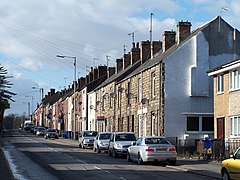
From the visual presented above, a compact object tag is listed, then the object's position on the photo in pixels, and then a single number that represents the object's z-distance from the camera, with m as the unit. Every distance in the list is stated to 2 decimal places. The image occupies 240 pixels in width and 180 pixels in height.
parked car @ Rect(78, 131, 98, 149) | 48.12
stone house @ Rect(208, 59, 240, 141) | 30.22
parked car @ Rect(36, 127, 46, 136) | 87.70
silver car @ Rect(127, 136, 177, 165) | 26.23
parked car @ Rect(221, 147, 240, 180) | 15.98
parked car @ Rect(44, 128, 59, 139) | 74.85
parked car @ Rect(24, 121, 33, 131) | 128.52
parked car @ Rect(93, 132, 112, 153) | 39.75
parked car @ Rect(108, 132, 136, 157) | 33.69
